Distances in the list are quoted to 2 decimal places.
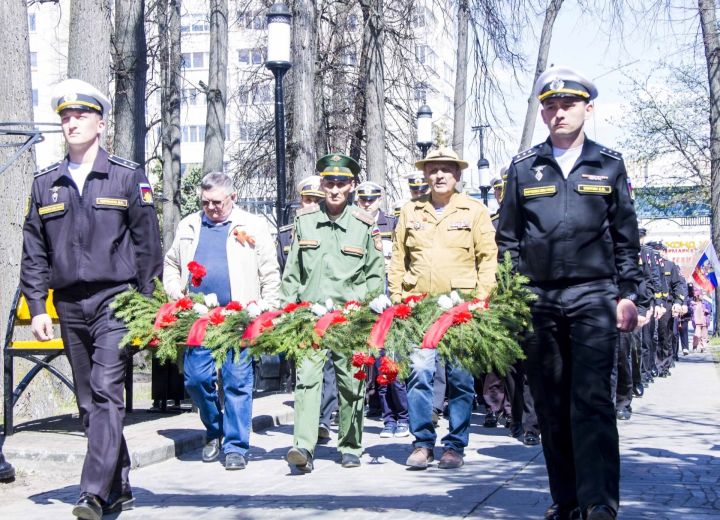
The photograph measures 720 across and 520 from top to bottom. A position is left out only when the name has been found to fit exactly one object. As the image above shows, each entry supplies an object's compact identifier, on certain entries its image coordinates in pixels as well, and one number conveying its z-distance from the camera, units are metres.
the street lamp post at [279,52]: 15.21
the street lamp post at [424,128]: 23.38
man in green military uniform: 8.75
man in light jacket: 9.02
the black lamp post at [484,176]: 31.81
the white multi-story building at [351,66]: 23.00
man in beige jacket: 8.74
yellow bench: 9.54
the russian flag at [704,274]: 21.80
